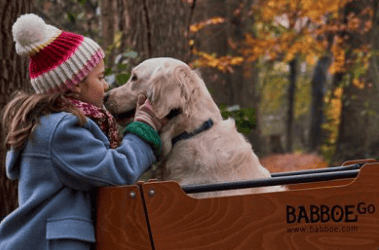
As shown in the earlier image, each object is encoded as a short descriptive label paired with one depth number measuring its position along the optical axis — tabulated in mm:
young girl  4434
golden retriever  5258
